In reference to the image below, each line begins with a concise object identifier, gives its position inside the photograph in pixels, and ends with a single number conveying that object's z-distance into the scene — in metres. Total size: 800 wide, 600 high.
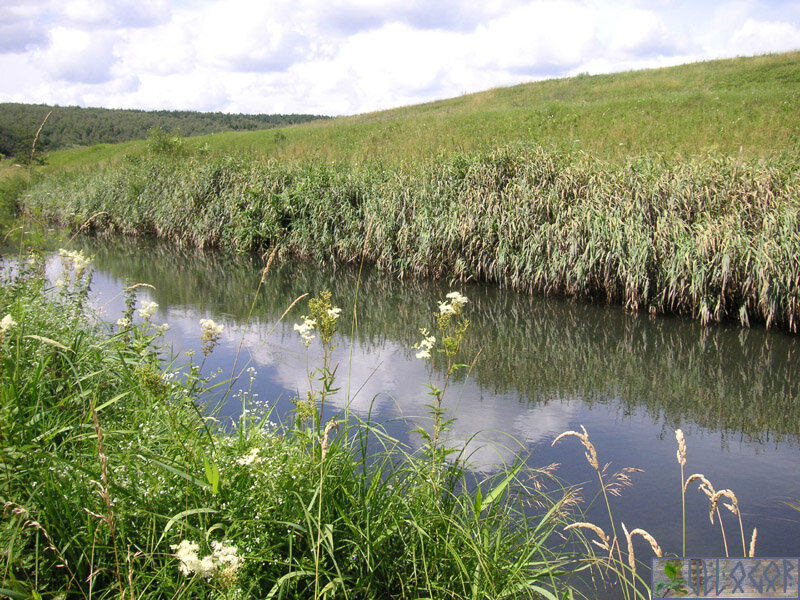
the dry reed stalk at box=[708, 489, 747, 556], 1.90
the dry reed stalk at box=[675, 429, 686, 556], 2.00
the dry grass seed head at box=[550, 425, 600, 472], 2.09
